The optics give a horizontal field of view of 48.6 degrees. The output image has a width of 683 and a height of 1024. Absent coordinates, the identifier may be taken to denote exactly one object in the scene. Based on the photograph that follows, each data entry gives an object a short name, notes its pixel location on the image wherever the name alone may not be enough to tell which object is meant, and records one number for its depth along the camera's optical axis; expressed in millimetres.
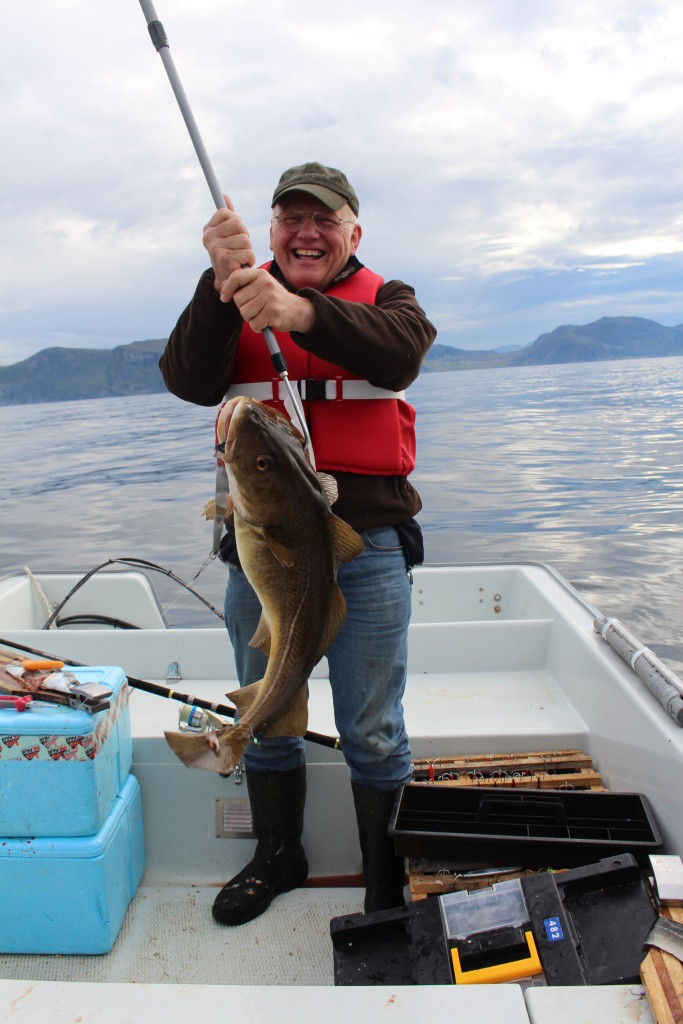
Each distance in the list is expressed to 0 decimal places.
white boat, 1760
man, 2799
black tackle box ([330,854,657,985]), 2465
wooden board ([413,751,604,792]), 3590
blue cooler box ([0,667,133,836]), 3027
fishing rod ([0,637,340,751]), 3563
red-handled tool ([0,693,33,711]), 3062
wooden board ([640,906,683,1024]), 1768
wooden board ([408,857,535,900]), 3023
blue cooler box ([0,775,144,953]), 3113
